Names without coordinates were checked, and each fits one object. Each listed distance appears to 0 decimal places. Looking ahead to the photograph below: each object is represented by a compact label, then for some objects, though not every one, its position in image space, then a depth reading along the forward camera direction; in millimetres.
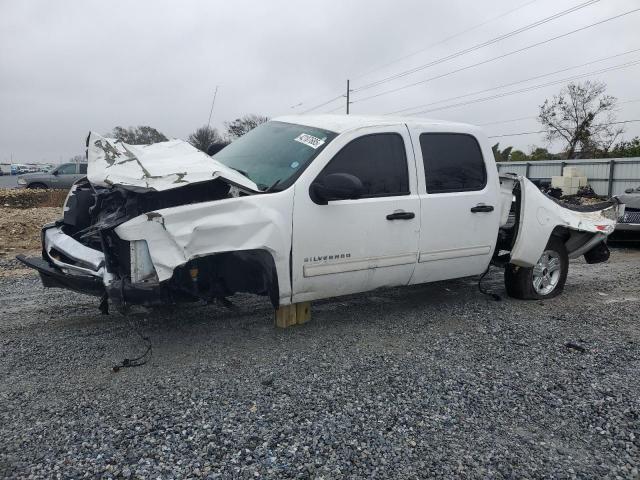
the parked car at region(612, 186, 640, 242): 10070
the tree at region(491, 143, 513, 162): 48406
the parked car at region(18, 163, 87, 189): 23984
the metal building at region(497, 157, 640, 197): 25500
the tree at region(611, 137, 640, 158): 40009
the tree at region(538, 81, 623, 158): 46322
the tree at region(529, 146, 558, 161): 49306
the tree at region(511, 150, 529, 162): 50375
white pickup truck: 3592
